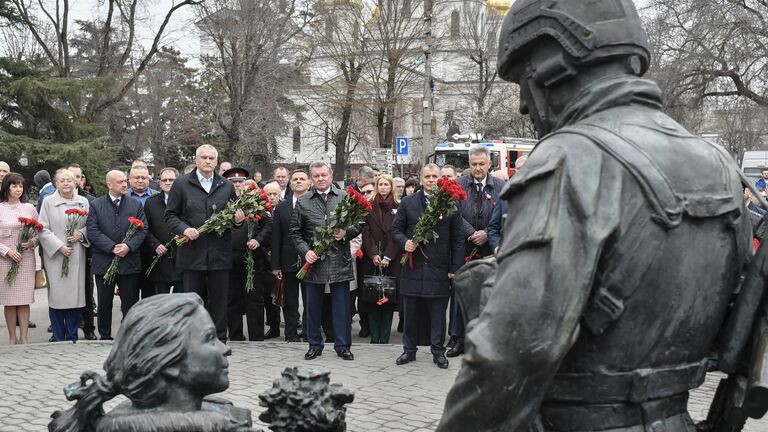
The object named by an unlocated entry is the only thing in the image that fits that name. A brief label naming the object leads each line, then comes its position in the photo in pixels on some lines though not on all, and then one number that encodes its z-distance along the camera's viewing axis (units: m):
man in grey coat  8.60
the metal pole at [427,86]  22.89
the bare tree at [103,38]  28.69
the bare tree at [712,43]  23.80
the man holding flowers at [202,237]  8.65
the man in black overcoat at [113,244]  9.28
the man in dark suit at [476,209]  8.91
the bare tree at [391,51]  35.34
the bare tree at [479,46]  46.72
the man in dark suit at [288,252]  9.51
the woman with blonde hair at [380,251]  9.66
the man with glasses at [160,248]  9.45
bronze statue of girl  2.29
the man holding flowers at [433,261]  8.27
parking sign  22.08
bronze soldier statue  1.78
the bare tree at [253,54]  31.83
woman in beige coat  9.32
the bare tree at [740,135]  53.43
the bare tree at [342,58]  35.56
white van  31.12
